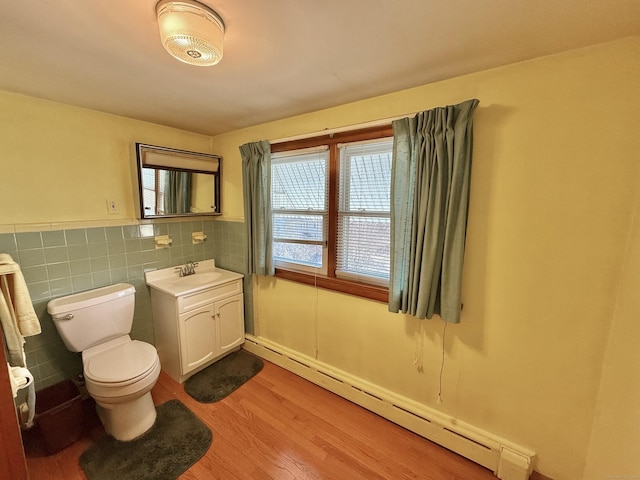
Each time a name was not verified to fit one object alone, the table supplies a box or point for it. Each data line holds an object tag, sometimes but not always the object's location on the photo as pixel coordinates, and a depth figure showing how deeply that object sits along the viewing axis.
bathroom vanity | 2.06
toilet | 1.52
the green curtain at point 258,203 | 2.16
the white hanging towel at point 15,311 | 1.16
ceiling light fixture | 0.86
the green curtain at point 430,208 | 1.36
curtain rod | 1.57
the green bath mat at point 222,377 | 2.00
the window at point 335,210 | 1.76
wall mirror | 2.08
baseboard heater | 1.38
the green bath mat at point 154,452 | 1.41
